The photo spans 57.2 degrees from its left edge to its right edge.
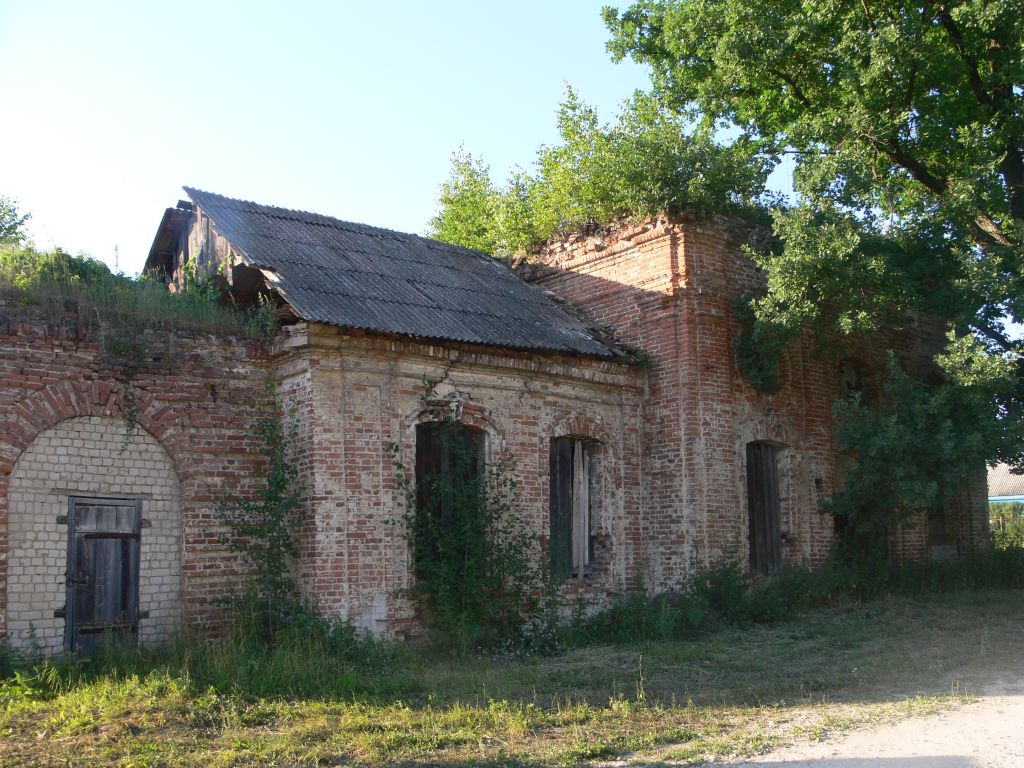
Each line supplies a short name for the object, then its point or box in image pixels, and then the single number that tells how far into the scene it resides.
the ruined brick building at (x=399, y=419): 9.39
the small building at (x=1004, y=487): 39.78
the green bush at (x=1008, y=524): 18.89
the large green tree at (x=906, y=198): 11.94
